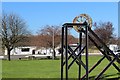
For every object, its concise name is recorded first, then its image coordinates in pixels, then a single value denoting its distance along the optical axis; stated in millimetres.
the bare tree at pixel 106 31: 36888
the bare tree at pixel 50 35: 44125
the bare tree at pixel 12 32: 33888
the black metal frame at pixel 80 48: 7523
